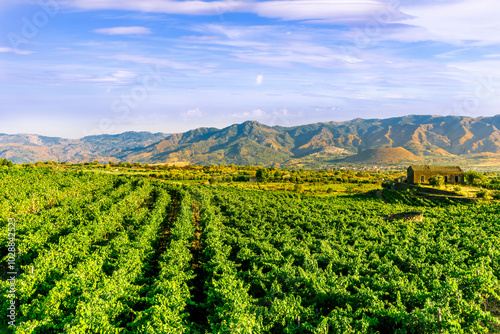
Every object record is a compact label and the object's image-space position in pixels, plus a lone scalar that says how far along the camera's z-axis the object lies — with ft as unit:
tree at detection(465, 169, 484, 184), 300.65
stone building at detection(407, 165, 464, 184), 319.06
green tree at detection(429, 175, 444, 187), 296.71
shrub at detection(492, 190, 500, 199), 231.42
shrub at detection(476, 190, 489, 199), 233.14
